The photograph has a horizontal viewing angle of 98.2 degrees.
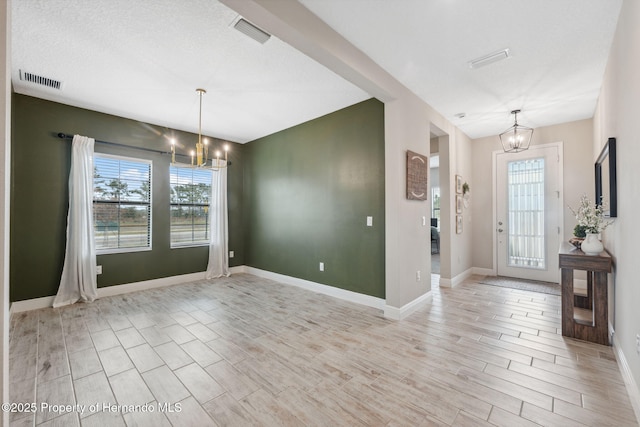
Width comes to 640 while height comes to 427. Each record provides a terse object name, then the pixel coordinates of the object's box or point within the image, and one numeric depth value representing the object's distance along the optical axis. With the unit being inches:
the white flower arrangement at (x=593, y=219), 109.4
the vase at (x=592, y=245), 107.9
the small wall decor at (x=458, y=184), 192.2
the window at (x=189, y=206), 198.4
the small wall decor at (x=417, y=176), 136.3
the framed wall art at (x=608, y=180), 94.6
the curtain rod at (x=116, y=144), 152.6
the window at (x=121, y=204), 167.8
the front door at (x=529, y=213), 189.5
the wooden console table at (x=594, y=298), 101.7
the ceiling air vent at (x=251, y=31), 90.2
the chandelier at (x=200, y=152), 139.1
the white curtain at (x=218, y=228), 211.5
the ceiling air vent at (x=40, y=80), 122.1
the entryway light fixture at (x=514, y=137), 174.9
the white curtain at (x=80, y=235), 151.3
